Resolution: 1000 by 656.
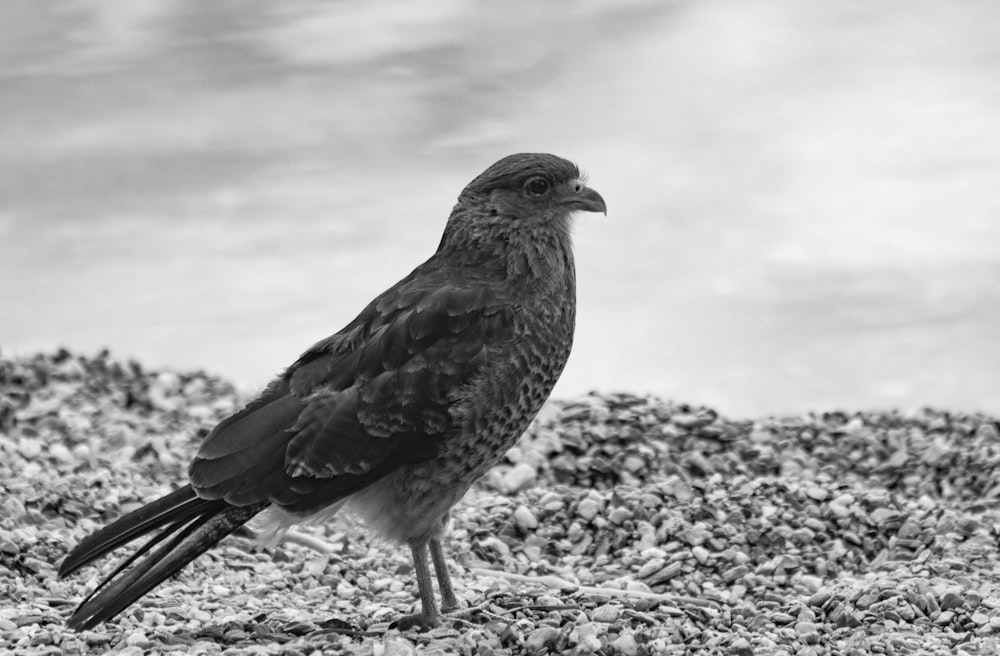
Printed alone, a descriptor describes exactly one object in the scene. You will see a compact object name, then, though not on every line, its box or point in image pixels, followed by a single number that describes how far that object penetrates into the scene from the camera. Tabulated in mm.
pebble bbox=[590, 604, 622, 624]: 11289
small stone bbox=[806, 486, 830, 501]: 16281
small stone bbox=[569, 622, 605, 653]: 10773
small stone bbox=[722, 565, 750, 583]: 14273
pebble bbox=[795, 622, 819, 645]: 11891
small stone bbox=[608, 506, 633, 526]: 15344
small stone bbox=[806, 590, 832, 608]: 13070
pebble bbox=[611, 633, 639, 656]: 10867
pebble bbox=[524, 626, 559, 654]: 10750
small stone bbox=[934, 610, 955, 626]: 12516
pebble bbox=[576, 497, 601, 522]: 15469
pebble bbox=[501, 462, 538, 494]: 17406
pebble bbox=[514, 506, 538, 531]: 15516
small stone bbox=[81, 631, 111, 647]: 11297
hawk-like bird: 10781
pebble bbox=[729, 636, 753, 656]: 11234
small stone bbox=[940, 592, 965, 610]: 12820
